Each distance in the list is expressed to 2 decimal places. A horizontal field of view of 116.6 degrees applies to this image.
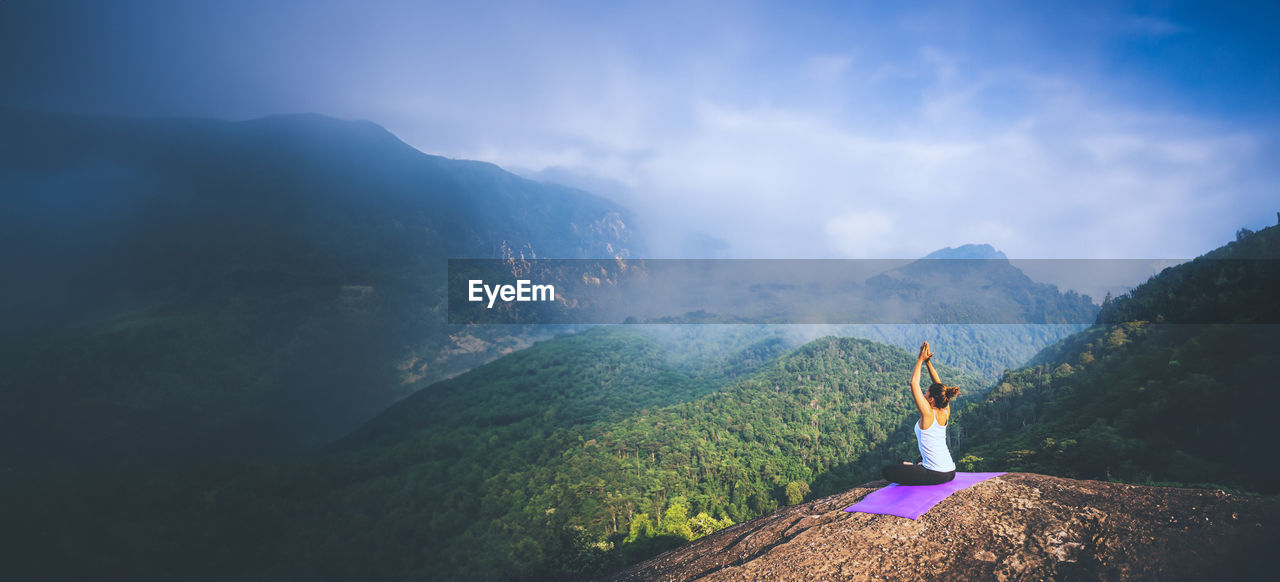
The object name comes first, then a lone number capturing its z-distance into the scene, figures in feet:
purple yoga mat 25.39
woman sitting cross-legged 23.72
